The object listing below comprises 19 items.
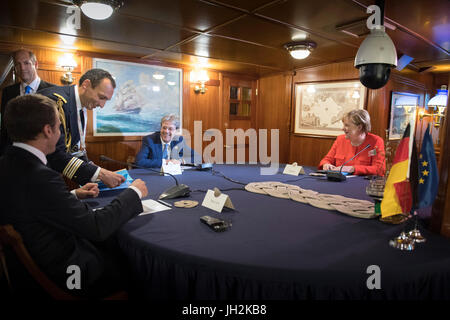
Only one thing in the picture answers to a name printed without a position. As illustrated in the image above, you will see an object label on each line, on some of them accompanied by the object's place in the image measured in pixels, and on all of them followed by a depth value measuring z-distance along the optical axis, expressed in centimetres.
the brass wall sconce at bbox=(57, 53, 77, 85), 397
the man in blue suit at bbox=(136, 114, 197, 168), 326
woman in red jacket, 283
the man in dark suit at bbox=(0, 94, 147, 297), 111
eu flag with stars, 122
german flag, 125
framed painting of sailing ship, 446
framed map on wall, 444
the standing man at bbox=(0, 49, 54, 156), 277
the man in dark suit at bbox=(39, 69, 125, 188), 186
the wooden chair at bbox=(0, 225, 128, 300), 99
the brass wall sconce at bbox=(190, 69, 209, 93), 519
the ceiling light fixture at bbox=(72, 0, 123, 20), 214
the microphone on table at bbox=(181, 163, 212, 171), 284
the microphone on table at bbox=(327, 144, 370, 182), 239
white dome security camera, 174
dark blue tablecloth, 102
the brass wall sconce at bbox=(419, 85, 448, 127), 480
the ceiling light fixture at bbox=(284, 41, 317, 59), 338
